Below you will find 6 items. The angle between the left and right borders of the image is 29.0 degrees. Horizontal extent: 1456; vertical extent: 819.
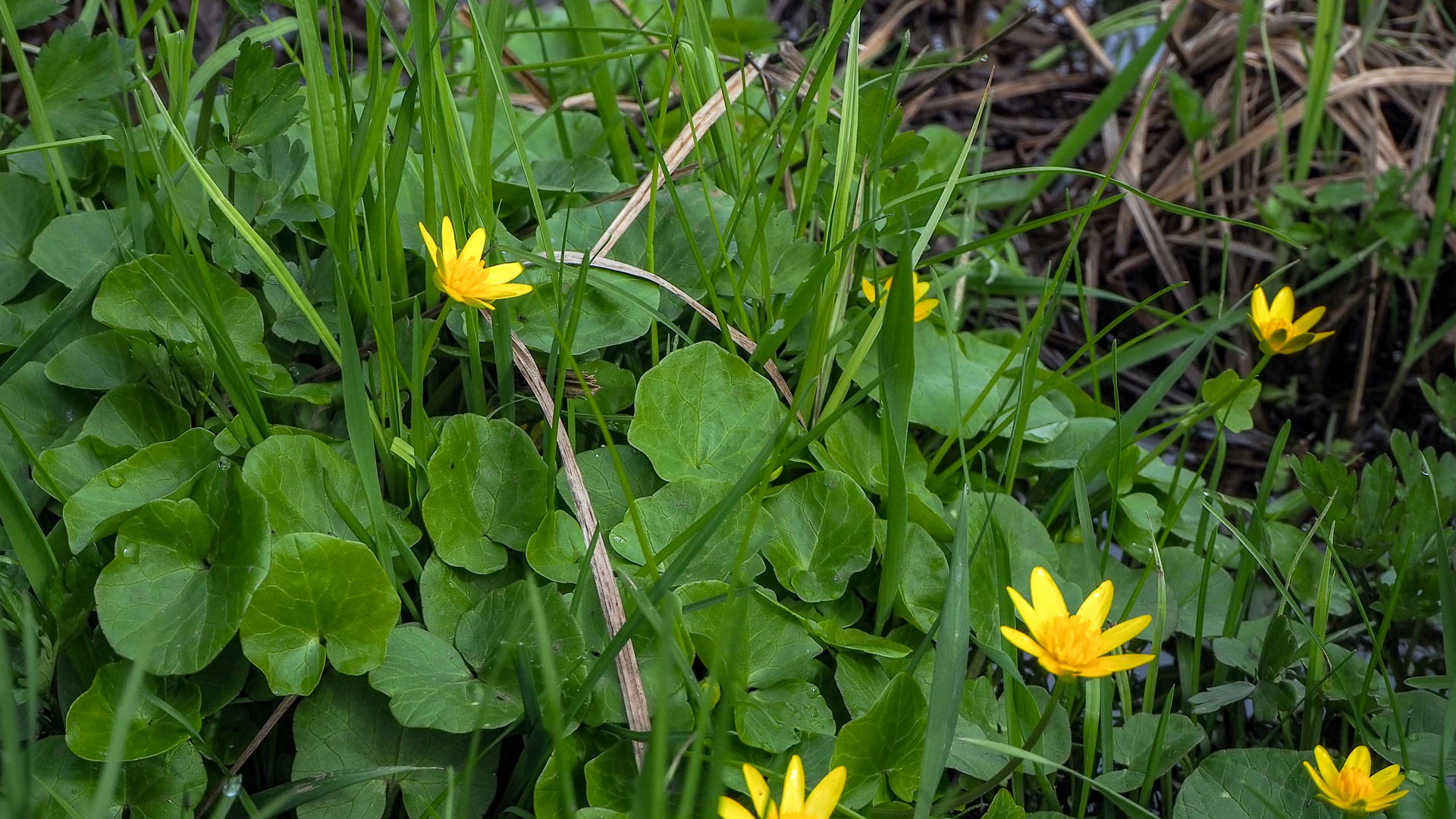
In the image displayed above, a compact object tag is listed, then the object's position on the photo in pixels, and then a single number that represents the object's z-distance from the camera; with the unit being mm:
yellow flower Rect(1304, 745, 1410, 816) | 694
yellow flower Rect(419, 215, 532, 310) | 703
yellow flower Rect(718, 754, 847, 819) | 659
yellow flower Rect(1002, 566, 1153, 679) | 670
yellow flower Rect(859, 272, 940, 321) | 790
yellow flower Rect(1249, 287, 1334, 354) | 774
